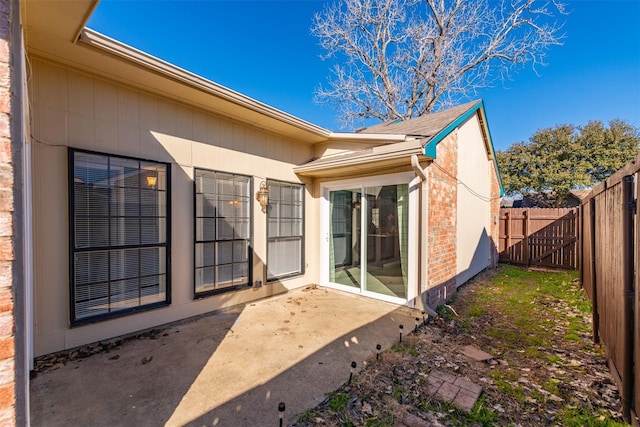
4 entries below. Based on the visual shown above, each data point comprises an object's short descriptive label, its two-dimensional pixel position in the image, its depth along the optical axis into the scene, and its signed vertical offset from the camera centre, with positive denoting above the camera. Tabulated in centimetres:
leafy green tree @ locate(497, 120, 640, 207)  1650 +334
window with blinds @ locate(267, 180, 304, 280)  571 -37
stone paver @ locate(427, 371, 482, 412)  261 -178
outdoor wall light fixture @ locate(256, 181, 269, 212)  535 +34
